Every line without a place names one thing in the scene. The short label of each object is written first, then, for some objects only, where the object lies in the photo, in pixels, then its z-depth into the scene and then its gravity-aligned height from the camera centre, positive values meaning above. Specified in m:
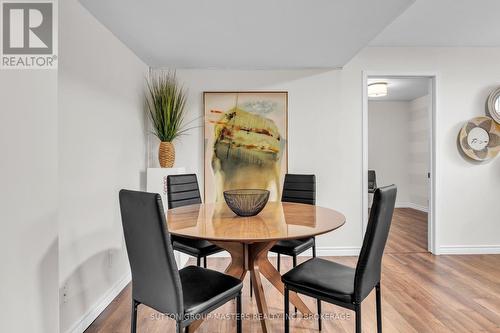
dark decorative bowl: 1.97 -0.24
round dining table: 1.54 -0.35
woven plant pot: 3.21 +0.13
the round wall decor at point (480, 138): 3.60 +0.33
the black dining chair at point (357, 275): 1.45 -0.62
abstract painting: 3.56 +0.29
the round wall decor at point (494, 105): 3.59 +0.73
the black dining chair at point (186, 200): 2.32 -0.31
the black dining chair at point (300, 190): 2.83 -0.24
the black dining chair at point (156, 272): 1.31 -0.50
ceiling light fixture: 4.68 +1.21
